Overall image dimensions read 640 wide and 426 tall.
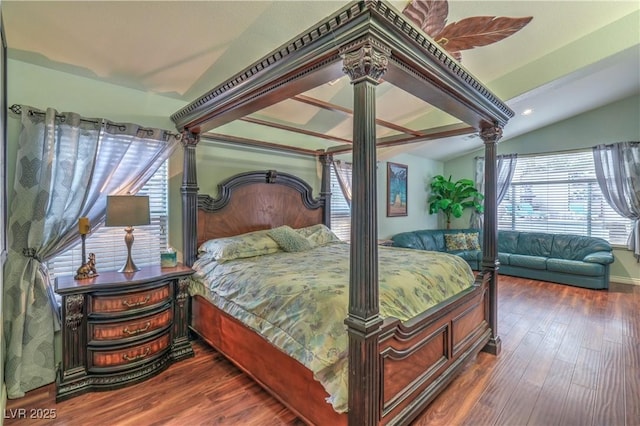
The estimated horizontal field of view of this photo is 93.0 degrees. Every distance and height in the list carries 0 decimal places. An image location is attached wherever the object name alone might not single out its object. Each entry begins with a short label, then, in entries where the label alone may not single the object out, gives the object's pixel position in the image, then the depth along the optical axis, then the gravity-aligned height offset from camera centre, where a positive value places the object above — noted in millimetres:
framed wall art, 5754 +406
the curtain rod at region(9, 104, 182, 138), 2197 +744
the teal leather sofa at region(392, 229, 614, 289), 4801 -807
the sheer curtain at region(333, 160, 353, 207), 4684 +552
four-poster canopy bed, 1431 -119
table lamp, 2355 -4
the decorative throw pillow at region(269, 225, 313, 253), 3381 -327
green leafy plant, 6457 +293
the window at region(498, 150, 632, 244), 5441 +171
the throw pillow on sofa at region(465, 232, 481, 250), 6043 -623
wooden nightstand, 2156 -898
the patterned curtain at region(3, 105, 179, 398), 2160 -15
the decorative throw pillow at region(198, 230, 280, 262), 2869 -358
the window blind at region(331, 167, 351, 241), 4914 -24
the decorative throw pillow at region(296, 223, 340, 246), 3853 -307
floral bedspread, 1635 -572
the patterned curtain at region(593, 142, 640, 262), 4930 +523
